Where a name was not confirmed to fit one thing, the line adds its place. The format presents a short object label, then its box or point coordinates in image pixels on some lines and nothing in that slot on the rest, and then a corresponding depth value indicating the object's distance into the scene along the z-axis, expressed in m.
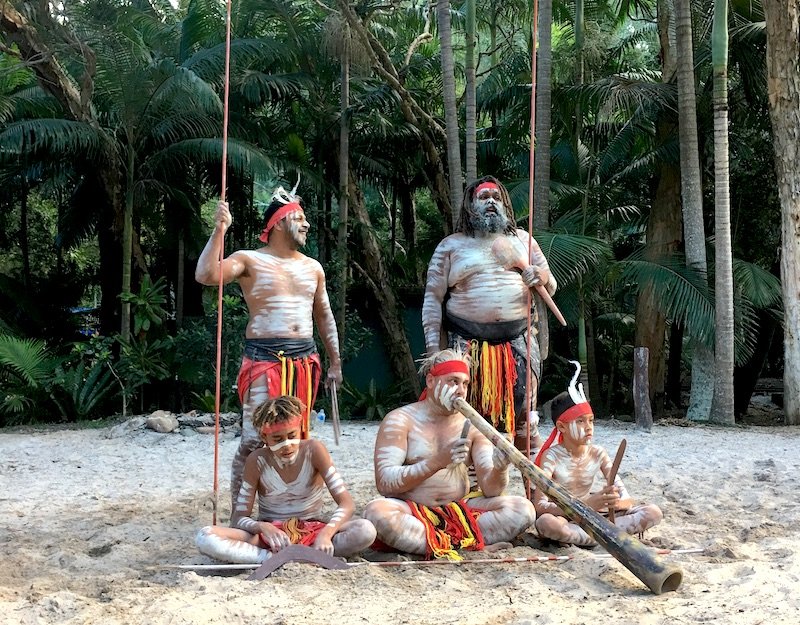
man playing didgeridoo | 4.17
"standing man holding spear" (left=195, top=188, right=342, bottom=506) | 4.51
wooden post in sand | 9.02
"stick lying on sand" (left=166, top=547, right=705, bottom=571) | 3.94
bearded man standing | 4.88
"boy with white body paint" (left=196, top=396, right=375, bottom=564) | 4.03
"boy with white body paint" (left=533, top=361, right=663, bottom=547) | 4.35
